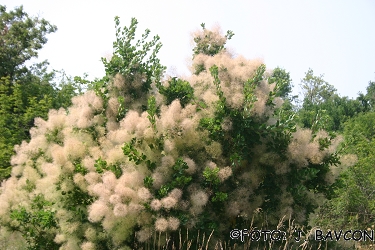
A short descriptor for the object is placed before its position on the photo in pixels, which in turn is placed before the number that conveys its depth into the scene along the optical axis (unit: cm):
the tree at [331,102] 2594
